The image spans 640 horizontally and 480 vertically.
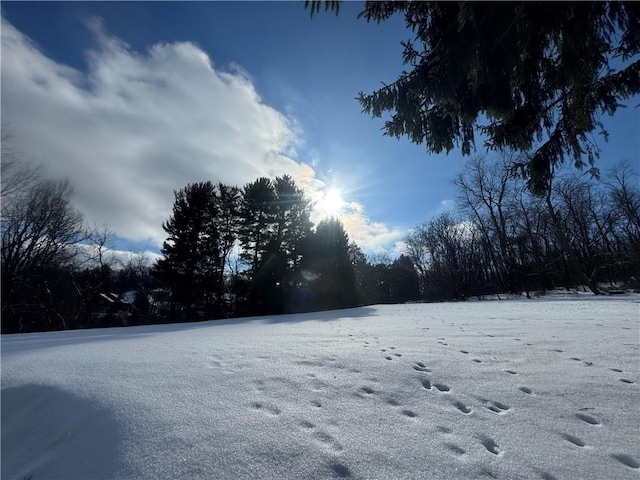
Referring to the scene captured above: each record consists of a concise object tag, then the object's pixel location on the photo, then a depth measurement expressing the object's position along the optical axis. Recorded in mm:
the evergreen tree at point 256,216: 23538
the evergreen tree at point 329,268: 19703
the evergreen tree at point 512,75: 2629
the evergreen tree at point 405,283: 42062
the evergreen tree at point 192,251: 20188
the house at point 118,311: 19562
